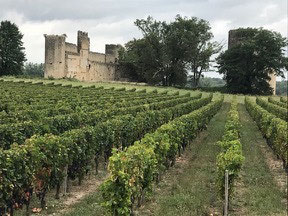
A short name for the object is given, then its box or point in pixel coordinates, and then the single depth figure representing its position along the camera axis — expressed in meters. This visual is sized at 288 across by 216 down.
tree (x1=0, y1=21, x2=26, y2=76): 68.38
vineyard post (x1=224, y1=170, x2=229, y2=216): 9.30
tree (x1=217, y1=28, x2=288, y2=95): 57.00
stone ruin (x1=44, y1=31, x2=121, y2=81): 62.19
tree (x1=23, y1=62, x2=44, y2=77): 138.50
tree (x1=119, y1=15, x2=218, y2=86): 63.88
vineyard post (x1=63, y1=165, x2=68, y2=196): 10.85
